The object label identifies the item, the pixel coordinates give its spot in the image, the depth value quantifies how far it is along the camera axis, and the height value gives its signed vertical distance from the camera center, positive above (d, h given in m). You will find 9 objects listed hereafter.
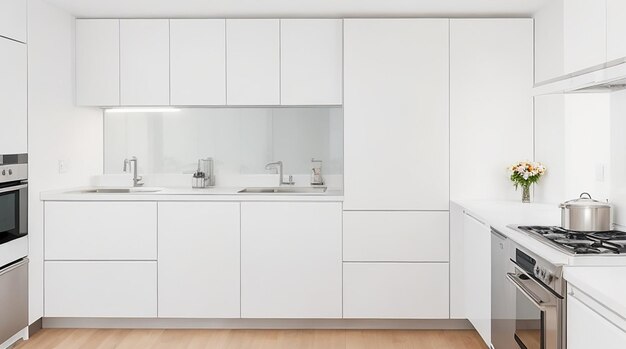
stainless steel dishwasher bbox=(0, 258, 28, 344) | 3.48 -0.79
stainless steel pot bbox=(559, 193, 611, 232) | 2.57 -0.19
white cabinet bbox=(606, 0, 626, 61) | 2.19 +0.56
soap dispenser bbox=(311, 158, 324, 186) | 4.59 -0.03
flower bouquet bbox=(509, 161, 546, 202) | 3.79 -0.01
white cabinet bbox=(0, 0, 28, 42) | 3.39 +0.93
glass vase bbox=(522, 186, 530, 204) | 3.85 -0.14
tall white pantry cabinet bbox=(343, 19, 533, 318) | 3.98 +0.26
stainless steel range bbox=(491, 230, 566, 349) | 2.14 -0.54
